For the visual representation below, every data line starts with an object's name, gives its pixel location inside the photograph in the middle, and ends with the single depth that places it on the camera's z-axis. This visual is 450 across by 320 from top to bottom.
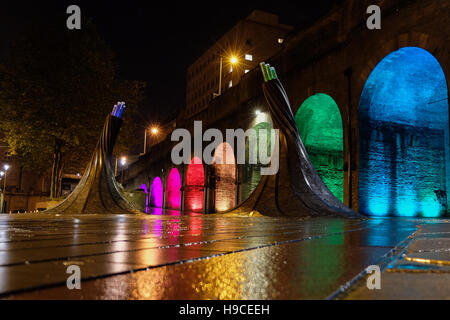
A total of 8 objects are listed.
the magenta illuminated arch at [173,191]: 30.86
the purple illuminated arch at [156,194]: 35.88
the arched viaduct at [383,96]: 11.01
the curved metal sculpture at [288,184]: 8.41
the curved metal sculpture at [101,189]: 9.93
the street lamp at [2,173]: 47.77
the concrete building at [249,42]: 46.62
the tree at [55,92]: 15.73
